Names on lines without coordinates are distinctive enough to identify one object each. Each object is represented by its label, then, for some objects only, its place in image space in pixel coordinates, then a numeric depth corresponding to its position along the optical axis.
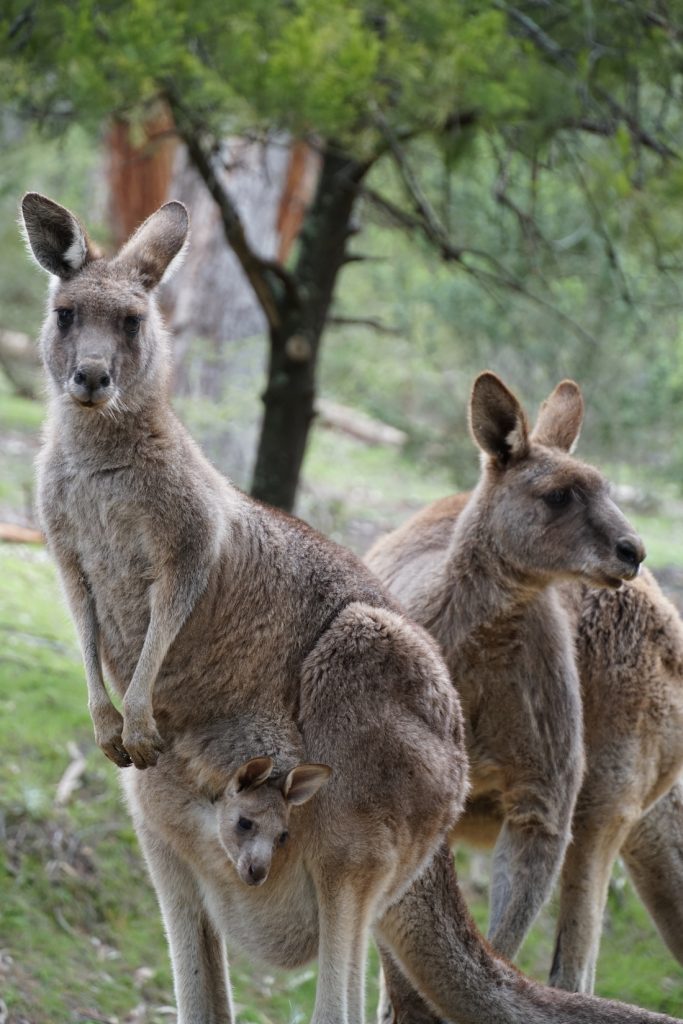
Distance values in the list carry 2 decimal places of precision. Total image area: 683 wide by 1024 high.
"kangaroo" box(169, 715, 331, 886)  7.02
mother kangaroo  7.25
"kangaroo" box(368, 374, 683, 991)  9.36
